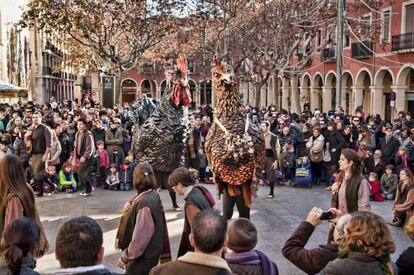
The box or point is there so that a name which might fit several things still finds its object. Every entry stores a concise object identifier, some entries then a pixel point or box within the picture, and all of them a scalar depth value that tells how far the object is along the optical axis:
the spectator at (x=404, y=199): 9.03
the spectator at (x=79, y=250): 3.02
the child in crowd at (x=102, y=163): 12.48
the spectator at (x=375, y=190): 11.61
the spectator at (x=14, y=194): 4.81
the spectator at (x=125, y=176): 12.19
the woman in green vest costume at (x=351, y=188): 5.99
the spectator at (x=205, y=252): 3.13
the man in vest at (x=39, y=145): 10.62
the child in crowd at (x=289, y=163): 13.23
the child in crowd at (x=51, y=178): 11.56
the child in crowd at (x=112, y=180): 12.23
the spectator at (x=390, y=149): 12.79
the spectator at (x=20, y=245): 3.38
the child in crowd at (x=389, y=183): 11.69
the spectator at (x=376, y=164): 12.51
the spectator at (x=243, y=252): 3.43
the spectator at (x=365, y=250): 3.23
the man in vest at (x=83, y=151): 11.20
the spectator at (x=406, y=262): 3.72
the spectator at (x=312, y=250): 3.69
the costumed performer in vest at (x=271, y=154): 11.34
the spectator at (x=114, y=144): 12.86
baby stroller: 12.86
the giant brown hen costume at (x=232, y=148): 7.32
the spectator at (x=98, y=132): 13.09
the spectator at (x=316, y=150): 13.10
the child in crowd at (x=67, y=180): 11.91
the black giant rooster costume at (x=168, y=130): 9.37
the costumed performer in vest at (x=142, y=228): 4.73
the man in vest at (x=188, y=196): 5.08
